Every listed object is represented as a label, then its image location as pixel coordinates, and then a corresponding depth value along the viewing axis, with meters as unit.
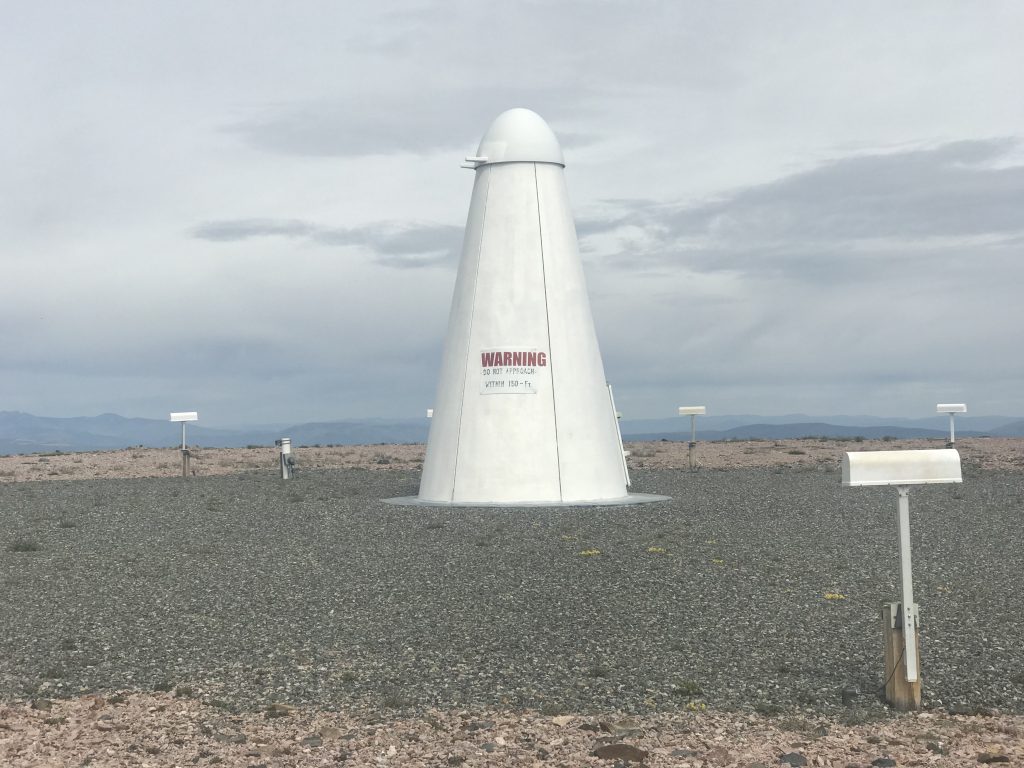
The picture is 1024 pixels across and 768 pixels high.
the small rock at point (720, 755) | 7.23
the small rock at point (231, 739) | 7.81
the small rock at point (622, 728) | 7.81
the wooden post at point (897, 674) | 8.46
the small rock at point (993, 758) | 7.27
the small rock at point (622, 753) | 7.26
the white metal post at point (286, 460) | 27.55
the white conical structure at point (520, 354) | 18.72
